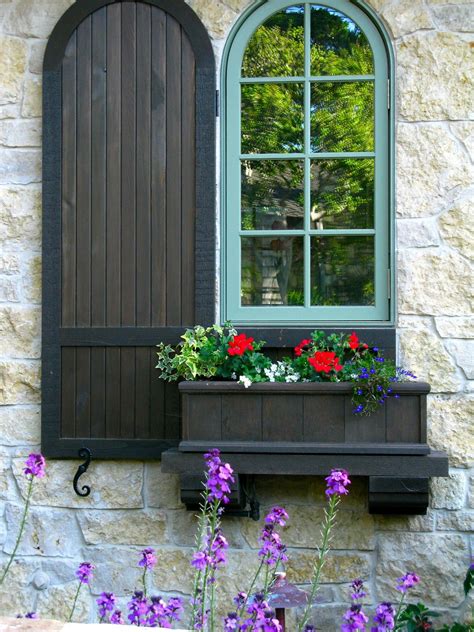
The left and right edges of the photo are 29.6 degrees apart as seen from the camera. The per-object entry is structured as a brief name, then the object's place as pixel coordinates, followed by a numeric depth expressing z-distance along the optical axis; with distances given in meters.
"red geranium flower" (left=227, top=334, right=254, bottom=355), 3.51
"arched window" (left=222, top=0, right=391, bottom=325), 3.77
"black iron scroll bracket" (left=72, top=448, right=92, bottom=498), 3.77
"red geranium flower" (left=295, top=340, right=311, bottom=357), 3.58
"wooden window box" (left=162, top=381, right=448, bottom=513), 3.42
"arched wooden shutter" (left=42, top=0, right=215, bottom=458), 3.76
